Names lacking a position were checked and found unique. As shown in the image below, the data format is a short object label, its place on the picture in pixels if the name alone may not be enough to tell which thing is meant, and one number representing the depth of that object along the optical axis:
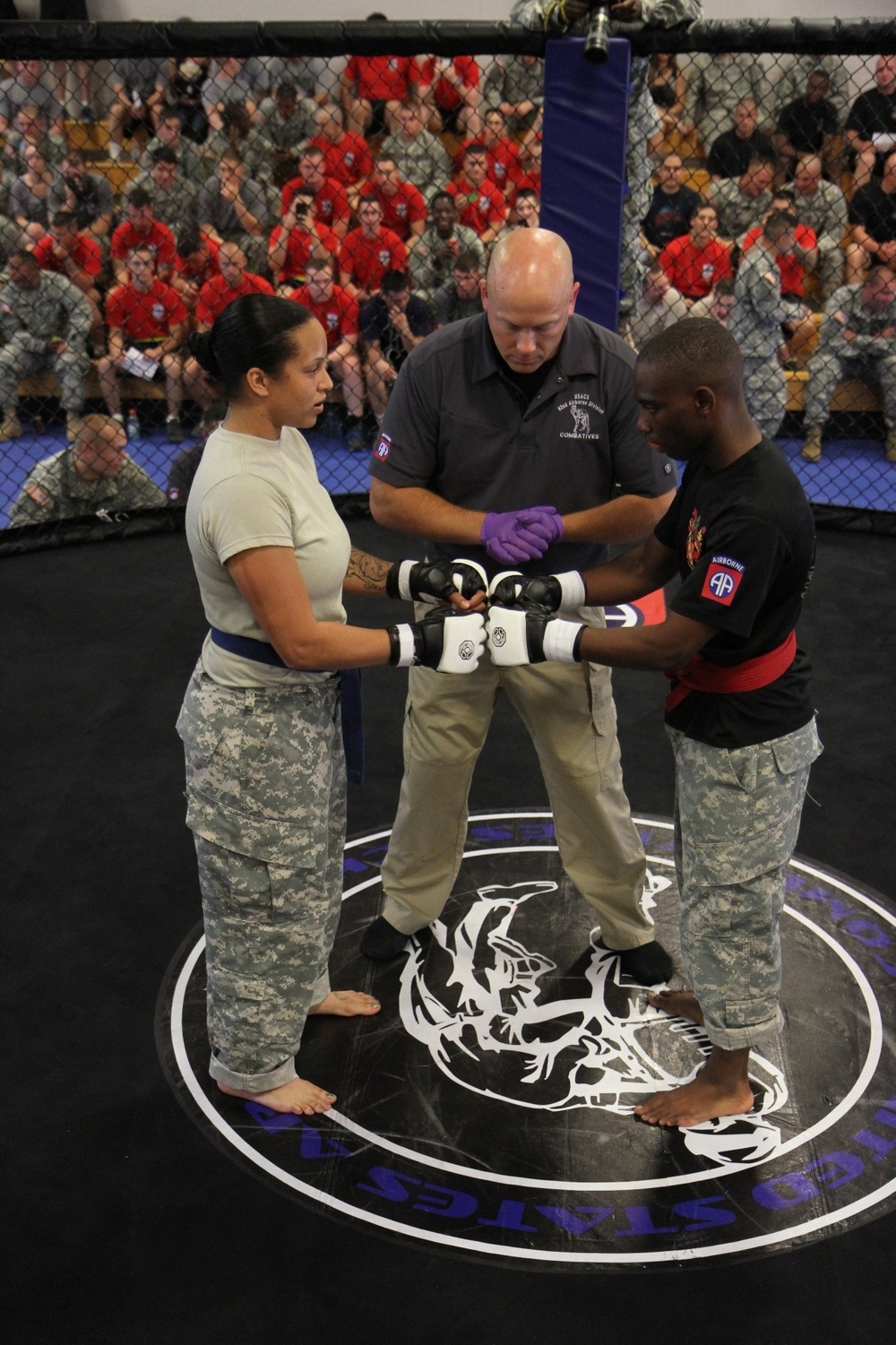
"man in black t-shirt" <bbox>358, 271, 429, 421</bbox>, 6.16
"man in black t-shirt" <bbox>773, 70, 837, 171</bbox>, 6.88
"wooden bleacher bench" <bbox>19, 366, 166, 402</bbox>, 6.54
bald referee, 2.55
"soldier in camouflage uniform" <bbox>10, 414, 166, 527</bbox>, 5.34
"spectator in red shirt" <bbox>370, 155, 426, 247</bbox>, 6.51
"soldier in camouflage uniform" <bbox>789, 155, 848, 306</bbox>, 6.38
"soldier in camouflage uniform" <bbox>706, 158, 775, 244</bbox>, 6.60
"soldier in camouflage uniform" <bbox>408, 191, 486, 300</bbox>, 6.23
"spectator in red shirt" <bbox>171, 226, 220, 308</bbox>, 6.37
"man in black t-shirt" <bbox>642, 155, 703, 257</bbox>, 6.61
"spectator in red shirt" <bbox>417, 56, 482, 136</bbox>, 7.09
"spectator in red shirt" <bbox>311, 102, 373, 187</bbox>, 6.82
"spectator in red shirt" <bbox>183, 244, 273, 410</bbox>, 6.09
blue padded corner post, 3.62
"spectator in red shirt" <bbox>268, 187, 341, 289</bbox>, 6.34
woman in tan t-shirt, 2.04
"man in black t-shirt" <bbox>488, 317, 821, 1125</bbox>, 2.02
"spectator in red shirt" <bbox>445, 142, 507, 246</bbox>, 6.53
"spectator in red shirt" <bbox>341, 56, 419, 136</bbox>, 7.04
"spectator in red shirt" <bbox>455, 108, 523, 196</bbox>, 6.70
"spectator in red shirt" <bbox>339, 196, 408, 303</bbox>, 6.33
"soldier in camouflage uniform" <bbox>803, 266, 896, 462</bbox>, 6.07
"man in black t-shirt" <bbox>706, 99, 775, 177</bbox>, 6.94
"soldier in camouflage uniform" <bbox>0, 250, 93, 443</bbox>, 6.15
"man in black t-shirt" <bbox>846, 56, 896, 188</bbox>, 6.68
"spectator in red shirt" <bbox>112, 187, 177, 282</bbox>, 6.43
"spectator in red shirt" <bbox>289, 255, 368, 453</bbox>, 6.16
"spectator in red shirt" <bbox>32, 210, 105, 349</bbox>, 6.34
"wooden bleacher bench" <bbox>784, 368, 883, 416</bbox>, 6.37
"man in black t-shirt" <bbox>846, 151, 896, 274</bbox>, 6.25
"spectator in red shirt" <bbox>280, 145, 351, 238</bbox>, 6.63
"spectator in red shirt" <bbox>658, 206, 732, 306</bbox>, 6.33
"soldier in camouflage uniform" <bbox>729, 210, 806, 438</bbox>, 6.00
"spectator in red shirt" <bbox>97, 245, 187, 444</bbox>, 6.30
